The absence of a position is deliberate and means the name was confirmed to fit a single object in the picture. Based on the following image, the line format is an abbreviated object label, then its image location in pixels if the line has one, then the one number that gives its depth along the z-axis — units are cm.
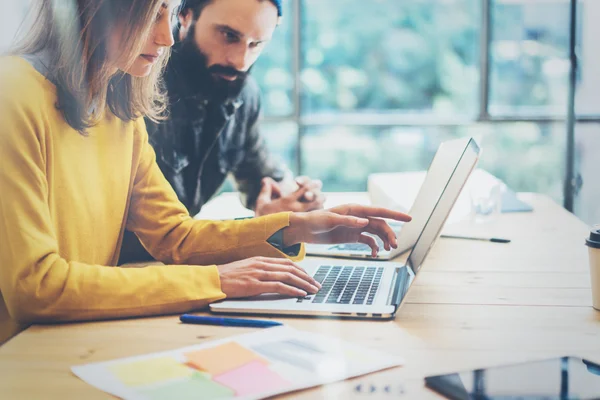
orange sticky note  77
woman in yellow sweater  93
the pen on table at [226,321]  91
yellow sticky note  74
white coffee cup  99
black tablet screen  68
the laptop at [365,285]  96
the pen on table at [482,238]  149
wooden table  74
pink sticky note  70
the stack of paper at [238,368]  71
